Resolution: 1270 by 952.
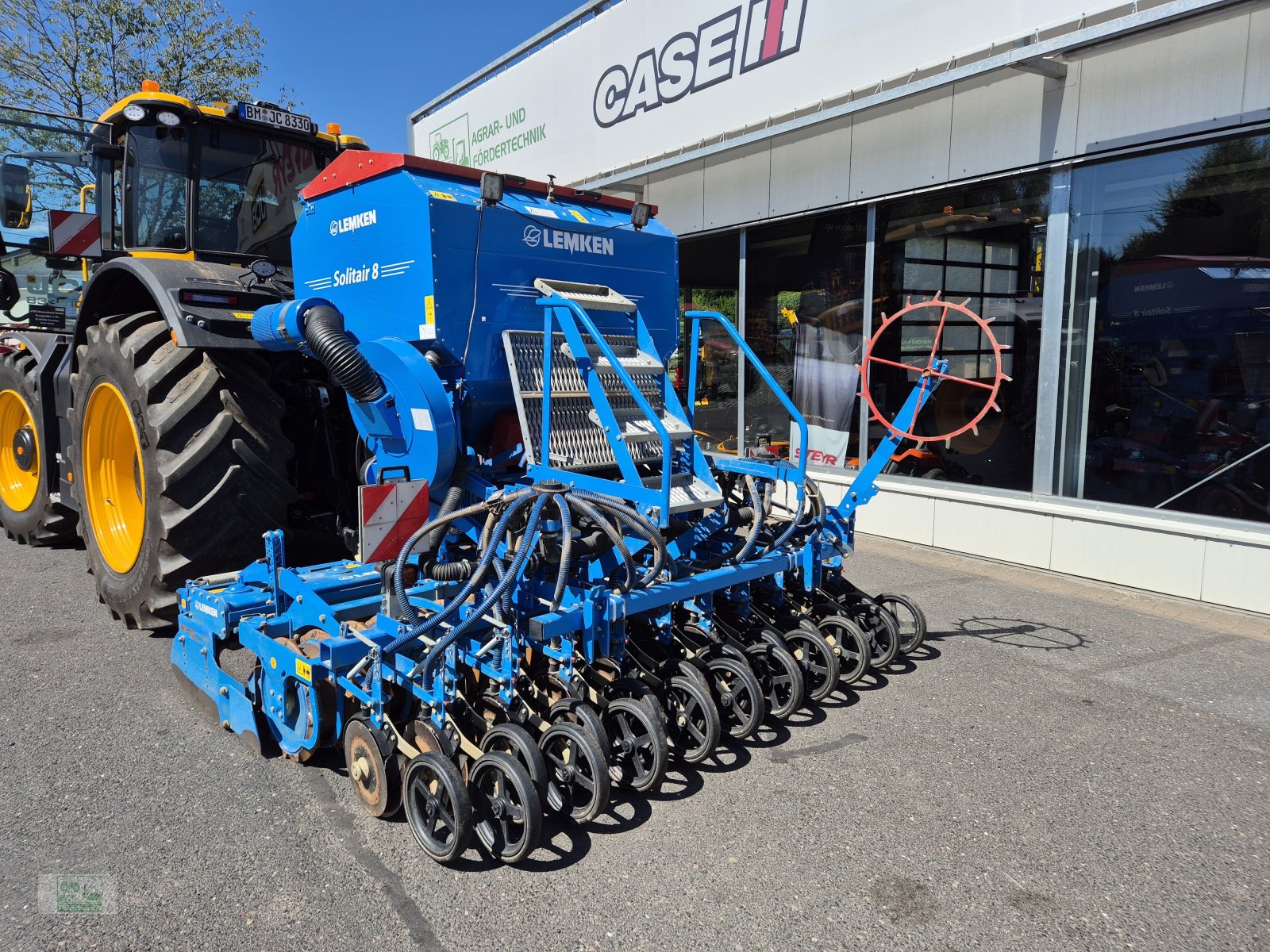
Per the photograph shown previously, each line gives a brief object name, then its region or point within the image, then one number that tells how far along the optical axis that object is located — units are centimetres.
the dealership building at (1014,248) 532
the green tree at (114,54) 1447
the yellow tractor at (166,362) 400
